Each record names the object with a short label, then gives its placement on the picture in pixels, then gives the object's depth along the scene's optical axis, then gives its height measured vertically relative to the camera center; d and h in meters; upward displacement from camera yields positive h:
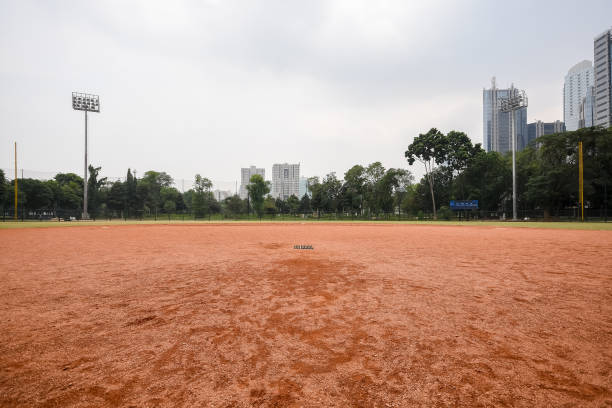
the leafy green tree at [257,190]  52.65 +3.31
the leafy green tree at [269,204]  59.00 +0.53
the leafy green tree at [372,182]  53.00 +5.03
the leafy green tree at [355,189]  56.06 +3.60
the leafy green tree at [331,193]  59.00 +2.95
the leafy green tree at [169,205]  62.88 +0.38
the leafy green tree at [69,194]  55.29 +2.72
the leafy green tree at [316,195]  60.25 +2.56
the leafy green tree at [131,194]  53.90 +2.61
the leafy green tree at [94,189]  50.58 +3.56
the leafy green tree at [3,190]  36.31 +2.39
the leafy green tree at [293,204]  68.21 +0.58
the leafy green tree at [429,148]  43.97 +9.66
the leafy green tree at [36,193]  47.22 +2.57
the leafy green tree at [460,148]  44.03 +9.73
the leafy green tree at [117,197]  52.84 +1.95
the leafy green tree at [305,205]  66.19 +0.28
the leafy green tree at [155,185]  61.15 +6.09
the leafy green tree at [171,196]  68.82 +2.86
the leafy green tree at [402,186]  52.91 +4.12
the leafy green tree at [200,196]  42.88 +1.84
